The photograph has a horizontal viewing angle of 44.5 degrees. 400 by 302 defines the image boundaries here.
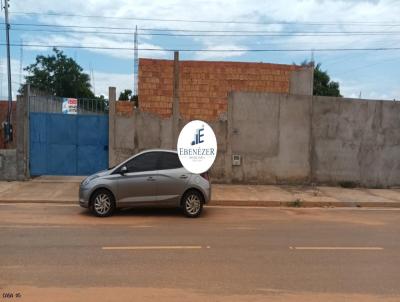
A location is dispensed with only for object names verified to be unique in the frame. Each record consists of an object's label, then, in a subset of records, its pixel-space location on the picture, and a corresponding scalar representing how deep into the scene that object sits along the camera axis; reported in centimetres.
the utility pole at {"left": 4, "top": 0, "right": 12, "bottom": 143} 2389
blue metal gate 1706
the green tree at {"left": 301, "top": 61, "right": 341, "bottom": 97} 5324
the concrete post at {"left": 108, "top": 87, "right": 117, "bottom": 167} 1700
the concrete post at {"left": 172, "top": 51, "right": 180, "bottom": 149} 1711
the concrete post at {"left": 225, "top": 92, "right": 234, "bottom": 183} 1736
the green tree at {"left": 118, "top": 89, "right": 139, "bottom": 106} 6044
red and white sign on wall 2590
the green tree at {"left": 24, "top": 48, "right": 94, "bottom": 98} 5909
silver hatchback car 1159
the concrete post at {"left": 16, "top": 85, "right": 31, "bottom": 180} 1698
